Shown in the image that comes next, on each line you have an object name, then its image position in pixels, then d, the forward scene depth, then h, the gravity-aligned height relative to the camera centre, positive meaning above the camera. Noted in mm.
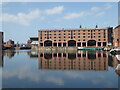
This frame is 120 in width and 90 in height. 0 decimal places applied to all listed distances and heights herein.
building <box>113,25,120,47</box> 117250 +9758
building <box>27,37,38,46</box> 148062 +4779
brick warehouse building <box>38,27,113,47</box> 113062 +6920
